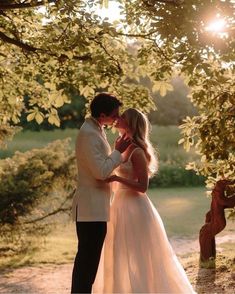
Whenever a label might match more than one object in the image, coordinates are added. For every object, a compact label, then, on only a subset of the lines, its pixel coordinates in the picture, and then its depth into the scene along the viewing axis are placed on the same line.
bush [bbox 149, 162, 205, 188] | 28.19
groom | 4.98
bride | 5.42
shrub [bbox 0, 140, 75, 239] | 12.10
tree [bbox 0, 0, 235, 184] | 5.71
